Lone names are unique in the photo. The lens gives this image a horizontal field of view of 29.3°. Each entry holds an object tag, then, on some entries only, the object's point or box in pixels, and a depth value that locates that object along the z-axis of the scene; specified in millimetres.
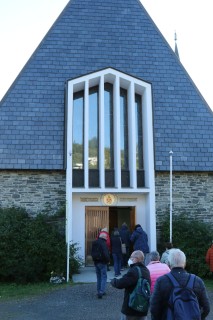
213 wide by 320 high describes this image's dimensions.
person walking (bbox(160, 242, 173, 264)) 7183
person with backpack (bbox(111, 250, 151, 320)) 4973
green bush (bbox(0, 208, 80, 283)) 12016
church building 14609
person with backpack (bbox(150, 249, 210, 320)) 3789
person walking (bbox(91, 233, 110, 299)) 9195
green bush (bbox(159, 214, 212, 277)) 12550
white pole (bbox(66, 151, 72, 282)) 13272
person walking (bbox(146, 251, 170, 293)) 5398
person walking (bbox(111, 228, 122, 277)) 11977
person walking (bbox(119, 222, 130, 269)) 13406
